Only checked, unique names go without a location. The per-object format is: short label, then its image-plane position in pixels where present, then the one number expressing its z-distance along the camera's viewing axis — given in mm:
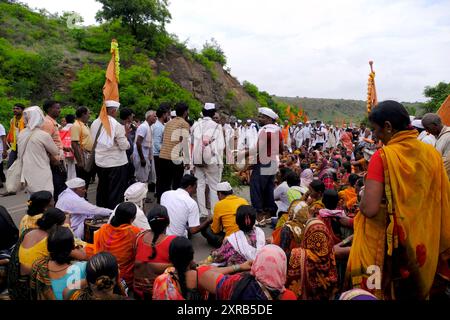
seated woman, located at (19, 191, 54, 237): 3859
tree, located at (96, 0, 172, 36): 22766
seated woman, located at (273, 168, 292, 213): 6102
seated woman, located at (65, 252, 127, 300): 2678
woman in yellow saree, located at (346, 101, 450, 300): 2525
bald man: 4562
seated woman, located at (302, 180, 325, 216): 4214
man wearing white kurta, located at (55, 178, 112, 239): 4668
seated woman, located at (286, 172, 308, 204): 5625
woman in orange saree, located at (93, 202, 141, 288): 3627
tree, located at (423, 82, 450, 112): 26152
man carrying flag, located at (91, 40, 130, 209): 5930
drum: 4531
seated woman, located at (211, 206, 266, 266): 3592
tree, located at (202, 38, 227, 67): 30344
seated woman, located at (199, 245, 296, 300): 2482
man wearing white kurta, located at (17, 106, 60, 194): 5281
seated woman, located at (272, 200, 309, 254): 3521
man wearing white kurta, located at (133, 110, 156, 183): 7221
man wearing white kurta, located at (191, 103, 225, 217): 6486
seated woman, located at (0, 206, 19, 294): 3473
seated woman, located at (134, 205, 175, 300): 3314
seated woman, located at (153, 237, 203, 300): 2639
